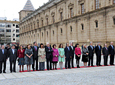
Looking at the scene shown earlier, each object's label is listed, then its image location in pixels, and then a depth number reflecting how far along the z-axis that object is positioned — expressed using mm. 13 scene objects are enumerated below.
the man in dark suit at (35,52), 8092
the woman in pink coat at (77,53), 8786
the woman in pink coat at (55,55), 8130
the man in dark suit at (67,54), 8562
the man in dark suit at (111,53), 9583
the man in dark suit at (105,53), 9427
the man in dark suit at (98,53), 9346
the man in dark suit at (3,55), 7485
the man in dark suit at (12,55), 7631
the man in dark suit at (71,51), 8635
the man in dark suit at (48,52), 8063
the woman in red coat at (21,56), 7756
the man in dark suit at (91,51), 9231
